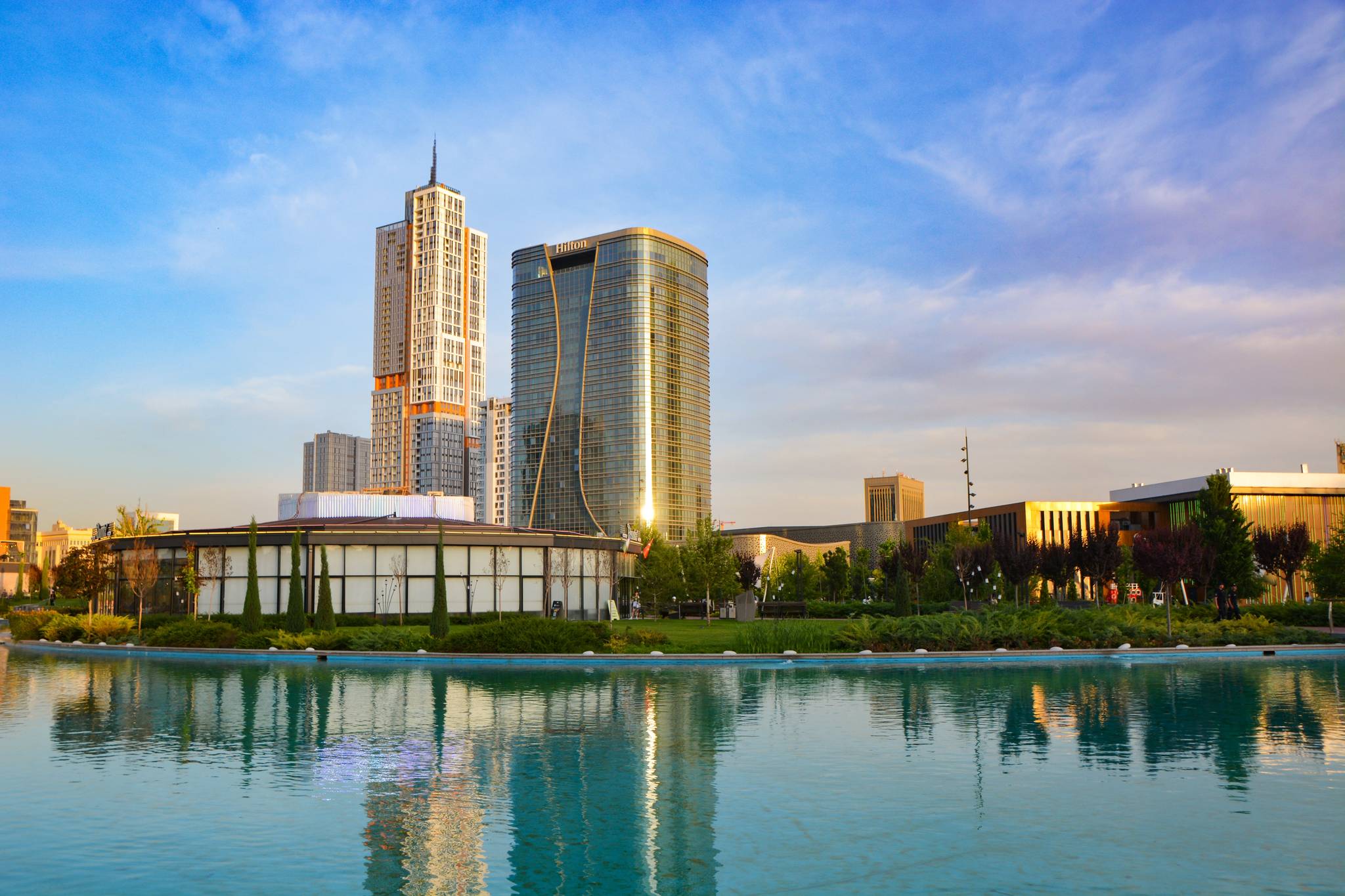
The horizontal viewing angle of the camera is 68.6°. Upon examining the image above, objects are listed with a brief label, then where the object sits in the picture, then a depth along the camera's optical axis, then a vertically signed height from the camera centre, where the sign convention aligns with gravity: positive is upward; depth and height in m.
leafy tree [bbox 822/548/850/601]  94.12 -2.41
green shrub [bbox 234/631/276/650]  42.66 -3.63
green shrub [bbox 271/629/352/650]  42.03 -3.62
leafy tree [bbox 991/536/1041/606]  58.56 -0.95
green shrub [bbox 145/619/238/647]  43.31 -3.42
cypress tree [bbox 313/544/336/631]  46.56 -2.62
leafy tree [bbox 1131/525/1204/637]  45.94 -0.66
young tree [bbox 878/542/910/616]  59.53 -2.31
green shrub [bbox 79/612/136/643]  48.69 -3.42
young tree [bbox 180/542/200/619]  54.92 -1.11
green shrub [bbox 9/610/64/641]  52.53 -3.38
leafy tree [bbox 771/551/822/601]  97.38 -3.17
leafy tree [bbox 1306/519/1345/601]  59.38 -2.09
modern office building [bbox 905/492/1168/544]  121.56 +3.17
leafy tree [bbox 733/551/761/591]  74.75 -1.83
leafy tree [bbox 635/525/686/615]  71.88 -1.76
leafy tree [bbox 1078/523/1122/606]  56.50 -0.71
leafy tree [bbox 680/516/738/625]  67.31 -1.27
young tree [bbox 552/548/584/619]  61.28 -1.09
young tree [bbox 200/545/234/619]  57.28 -0.61
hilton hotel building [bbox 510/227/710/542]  178.62 +30.25
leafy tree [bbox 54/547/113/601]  63.38 -0.89
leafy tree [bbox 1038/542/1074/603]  59.97 -1.25
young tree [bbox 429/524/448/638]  42.44 -2.63
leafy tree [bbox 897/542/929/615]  69.56 -1.09
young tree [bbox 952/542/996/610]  64.56 -1.09
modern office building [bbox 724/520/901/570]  159.25 +0.97
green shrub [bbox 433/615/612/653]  38.53 -3.38
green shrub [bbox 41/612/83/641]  50.16 -3.47
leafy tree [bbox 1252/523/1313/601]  58.16 -0.59
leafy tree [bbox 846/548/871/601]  103.88 -3.06
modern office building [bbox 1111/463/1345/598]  106.31 +4.39
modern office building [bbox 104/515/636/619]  57.25 -0.62
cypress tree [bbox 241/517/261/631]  45.97 -2.19
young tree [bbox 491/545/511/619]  59.97 -0.81
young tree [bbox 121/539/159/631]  53.56 -0.59
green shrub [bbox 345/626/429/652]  40.50 -3.53
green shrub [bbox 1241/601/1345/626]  53.00 -4.03
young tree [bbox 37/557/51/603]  103.26 -2.90
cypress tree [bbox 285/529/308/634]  45.22 -2.38
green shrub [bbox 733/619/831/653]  37.97 -3.53
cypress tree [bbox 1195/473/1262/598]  53.81 +0.32
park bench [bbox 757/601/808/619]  69.06 -4.32
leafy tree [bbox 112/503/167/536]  74.12 +2.71
